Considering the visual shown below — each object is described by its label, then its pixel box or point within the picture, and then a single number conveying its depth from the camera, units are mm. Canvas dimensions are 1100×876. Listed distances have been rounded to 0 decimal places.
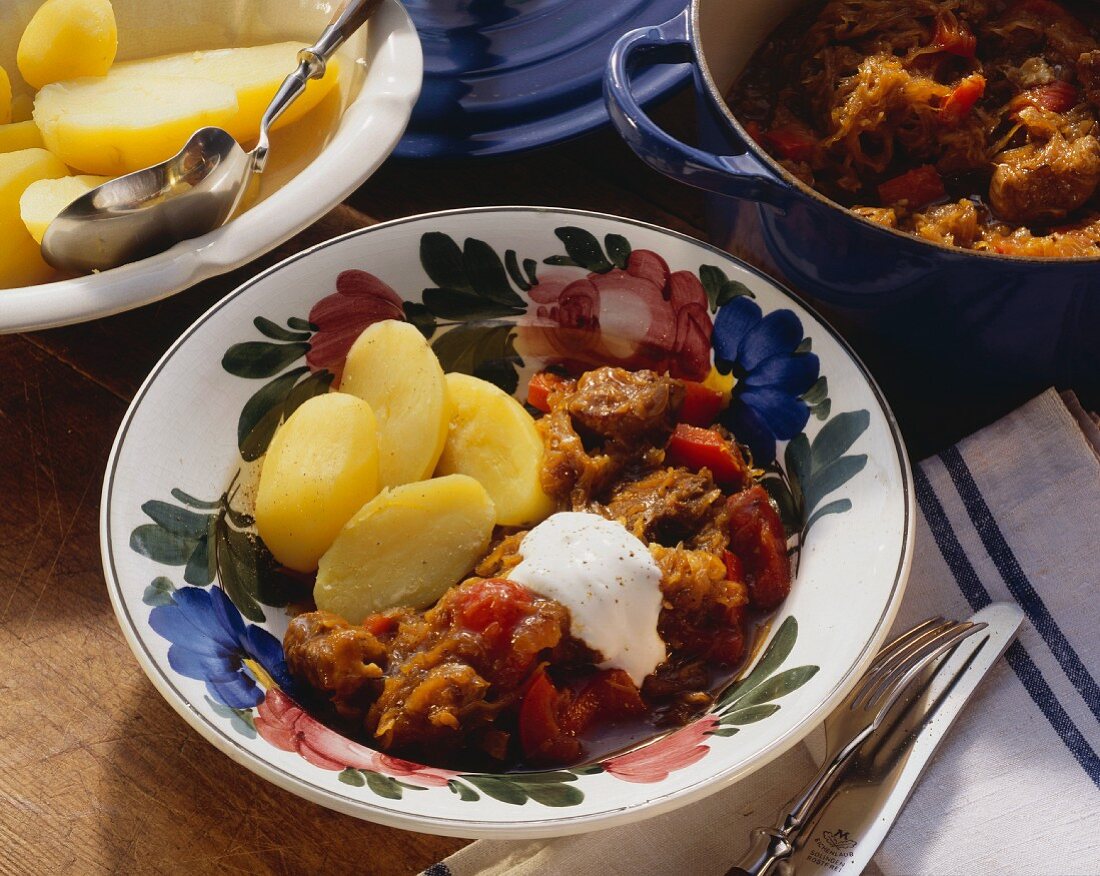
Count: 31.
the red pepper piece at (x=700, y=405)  880
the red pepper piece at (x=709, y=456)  861
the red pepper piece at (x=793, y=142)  901
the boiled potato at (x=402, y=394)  846
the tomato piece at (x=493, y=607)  795
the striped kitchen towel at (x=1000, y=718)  801
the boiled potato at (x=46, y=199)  893
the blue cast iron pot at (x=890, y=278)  830
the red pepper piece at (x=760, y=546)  833
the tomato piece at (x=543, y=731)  798
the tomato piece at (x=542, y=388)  891
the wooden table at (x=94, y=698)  815
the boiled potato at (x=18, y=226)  903
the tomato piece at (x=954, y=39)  910
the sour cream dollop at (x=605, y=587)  806
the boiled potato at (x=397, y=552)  822
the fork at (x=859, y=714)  783
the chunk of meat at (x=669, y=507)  839
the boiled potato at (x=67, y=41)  937
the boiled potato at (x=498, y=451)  850
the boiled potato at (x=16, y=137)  937
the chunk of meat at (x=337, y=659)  789
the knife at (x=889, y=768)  783
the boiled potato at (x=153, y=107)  914
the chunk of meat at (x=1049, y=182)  877
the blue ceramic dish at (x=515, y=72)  974
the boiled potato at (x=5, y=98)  946
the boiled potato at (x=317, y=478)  825
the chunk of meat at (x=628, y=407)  853
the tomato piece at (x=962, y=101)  894
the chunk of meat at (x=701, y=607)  815
